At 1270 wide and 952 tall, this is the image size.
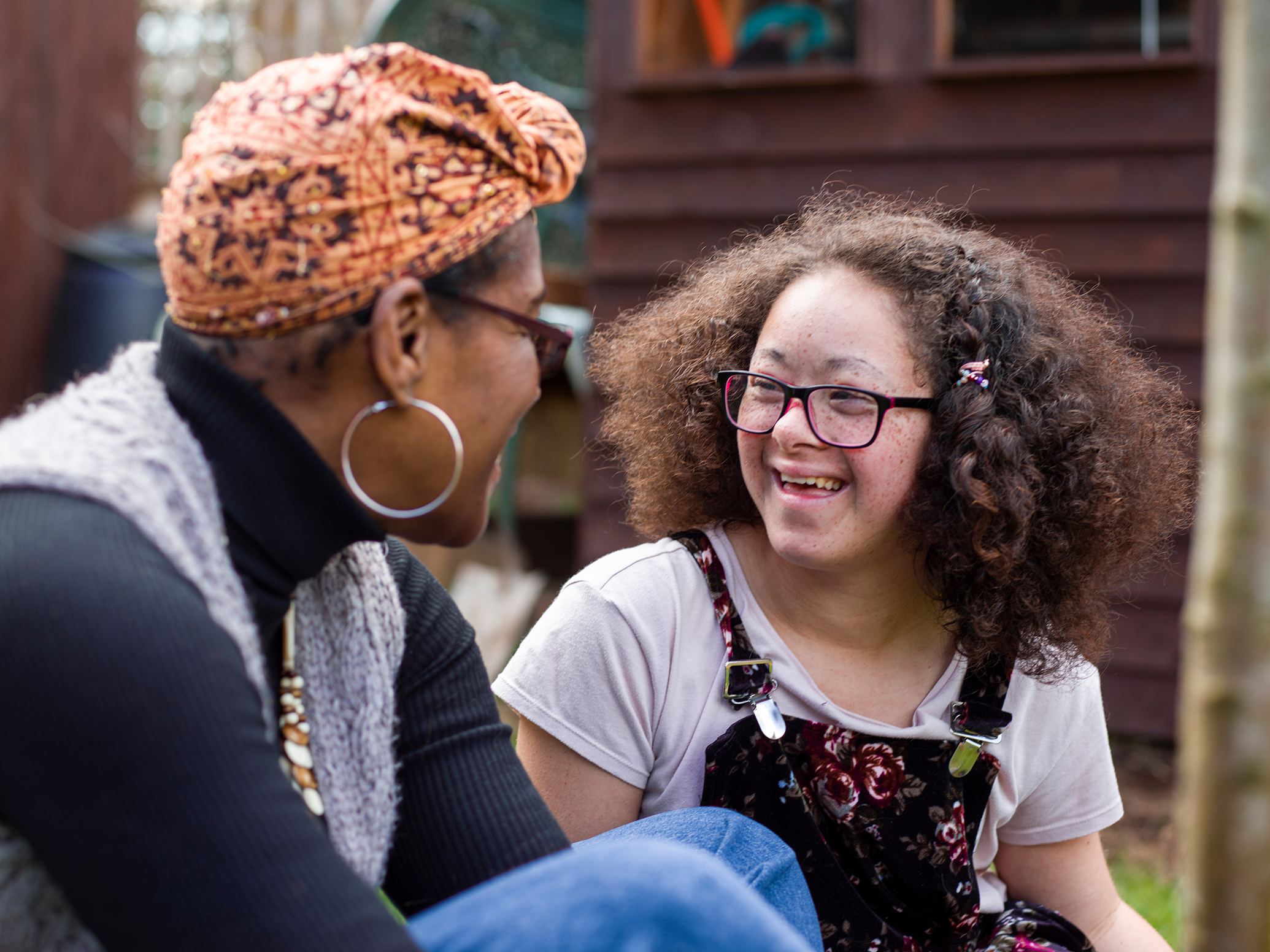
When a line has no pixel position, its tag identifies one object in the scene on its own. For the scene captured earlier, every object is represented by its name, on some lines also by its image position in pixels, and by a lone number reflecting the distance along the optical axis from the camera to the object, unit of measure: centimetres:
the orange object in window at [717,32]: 480
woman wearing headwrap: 101
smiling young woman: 184
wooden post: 76
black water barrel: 608
